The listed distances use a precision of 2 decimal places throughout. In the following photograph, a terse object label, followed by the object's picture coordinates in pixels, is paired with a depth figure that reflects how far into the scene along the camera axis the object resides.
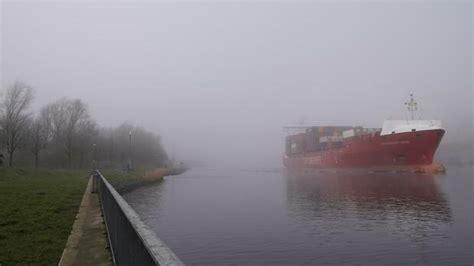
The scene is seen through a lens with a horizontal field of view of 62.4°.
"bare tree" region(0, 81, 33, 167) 54.16
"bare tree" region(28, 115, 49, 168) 61.25
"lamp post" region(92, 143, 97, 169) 72.60
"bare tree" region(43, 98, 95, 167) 70.56
